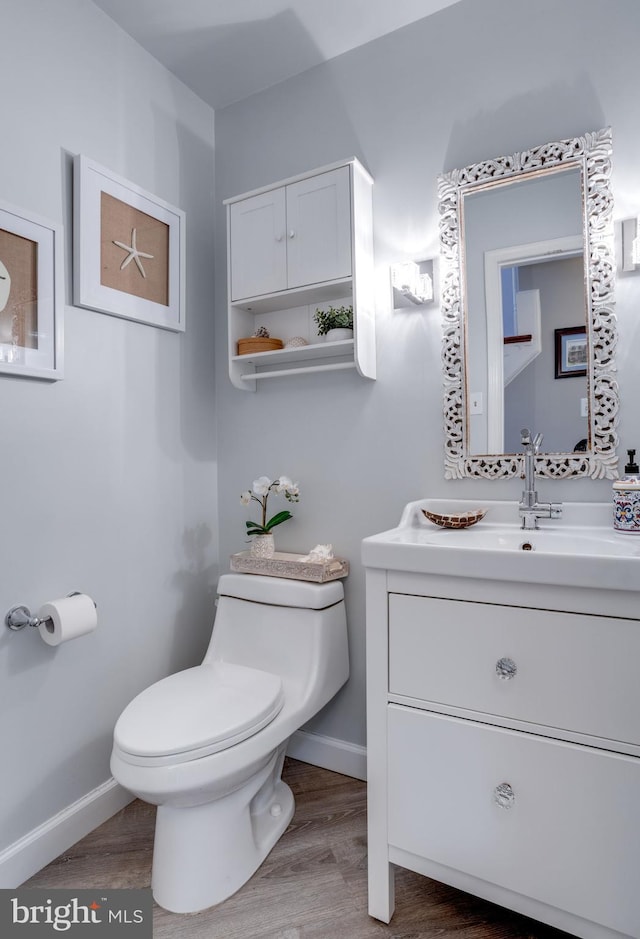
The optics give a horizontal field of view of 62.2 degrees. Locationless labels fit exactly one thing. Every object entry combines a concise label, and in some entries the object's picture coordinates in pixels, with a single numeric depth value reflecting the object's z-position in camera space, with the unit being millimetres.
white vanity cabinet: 1055
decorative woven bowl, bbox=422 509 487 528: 1552
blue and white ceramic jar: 1356
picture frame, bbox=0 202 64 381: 1424
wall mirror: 1488
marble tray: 1773
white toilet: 1250
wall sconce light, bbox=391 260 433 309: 1680
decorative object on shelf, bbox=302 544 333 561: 1847
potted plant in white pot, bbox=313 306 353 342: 1790
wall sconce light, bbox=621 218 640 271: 1409
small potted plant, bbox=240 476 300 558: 1899
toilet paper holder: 1436
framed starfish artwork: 1624
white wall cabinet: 1729
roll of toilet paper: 1446
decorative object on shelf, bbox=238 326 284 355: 1939
